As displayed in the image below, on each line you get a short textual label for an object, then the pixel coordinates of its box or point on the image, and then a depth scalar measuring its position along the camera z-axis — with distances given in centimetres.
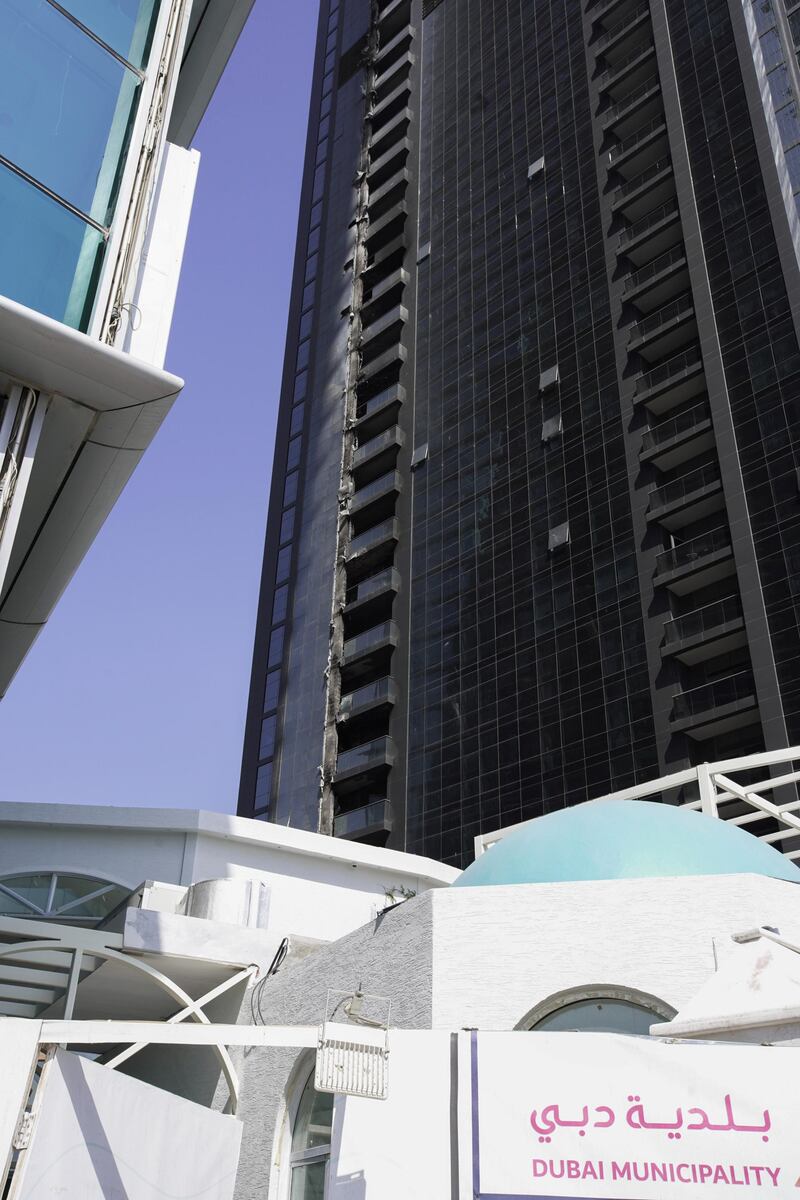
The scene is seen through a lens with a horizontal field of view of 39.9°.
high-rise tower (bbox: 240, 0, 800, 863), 4006
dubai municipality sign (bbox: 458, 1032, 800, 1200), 524
